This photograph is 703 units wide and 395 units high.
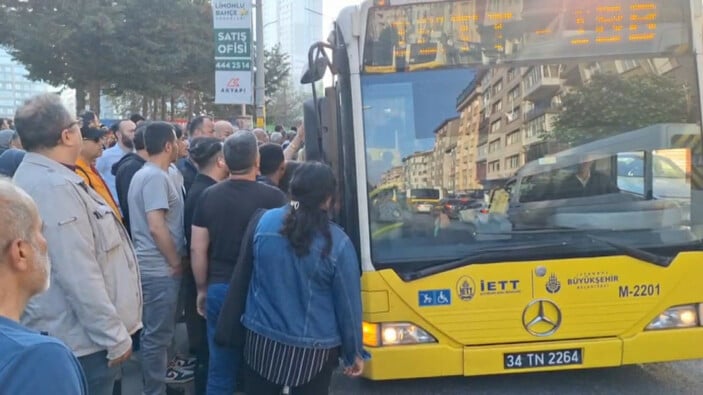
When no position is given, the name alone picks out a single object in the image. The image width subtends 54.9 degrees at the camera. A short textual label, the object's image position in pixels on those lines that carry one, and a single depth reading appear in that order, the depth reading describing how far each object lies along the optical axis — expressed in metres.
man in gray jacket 2.74
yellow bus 4.43
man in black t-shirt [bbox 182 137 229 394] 4.64
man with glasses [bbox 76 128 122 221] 3.95
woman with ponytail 3.12
